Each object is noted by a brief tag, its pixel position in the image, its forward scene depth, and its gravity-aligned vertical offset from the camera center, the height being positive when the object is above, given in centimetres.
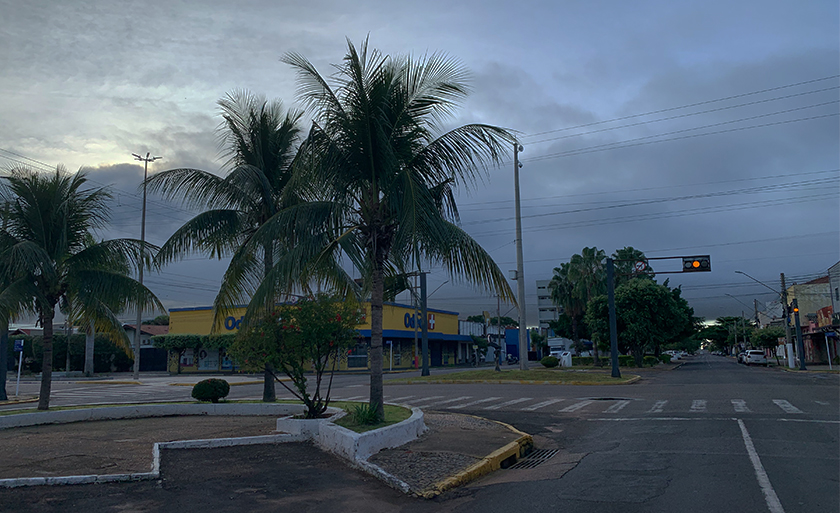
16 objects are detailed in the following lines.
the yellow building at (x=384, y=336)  5359 +62
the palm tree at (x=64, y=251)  1430 +239
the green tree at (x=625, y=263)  5847 +738
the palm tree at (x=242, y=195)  1480 +388
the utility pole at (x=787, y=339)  4548 -32
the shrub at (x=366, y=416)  1094 -132
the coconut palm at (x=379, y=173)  1120 +331
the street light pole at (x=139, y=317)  3853 +189
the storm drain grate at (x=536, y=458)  973 -200
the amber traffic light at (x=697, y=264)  2472 +302
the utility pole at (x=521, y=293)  3306 +262
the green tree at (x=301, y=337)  1156 +16
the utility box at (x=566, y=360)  4906 -167
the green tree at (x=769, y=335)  7051 +1
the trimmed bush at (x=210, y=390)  1616 -117
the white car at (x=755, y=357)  6039 -217
